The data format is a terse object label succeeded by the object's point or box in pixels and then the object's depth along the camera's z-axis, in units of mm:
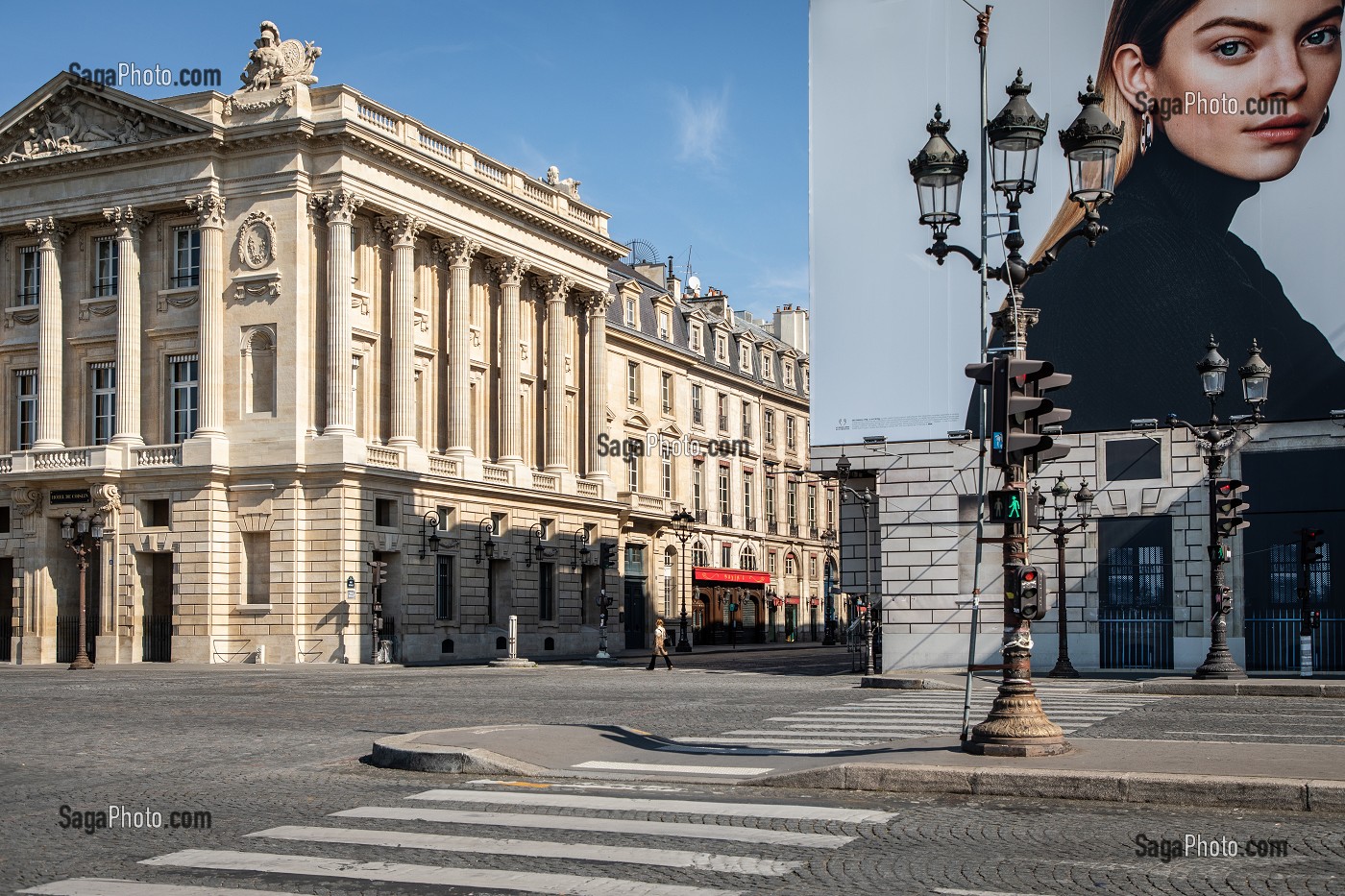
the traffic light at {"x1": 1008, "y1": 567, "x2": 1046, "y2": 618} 13484
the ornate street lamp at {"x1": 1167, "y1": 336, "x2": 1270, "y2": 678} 27672
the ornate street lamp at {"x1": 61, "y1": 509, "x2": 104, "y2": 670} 46406
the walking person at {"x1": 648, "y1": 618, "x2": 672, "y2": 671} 42094
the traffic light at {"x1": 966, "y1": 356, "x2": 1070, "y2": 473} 13430
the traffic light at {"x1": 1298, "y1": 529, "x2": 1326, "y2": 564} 31094
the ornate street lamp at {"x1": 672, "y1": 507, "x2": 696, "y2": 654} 66375
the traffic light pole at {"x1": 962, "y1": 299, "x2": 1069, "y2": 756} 13602
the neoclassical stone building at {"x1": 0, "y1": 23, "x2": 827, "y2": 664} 50250
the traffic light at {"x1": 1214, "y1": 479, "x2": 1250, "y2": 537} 28328
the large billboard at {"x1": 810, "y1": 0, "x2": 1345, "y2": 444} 34875
